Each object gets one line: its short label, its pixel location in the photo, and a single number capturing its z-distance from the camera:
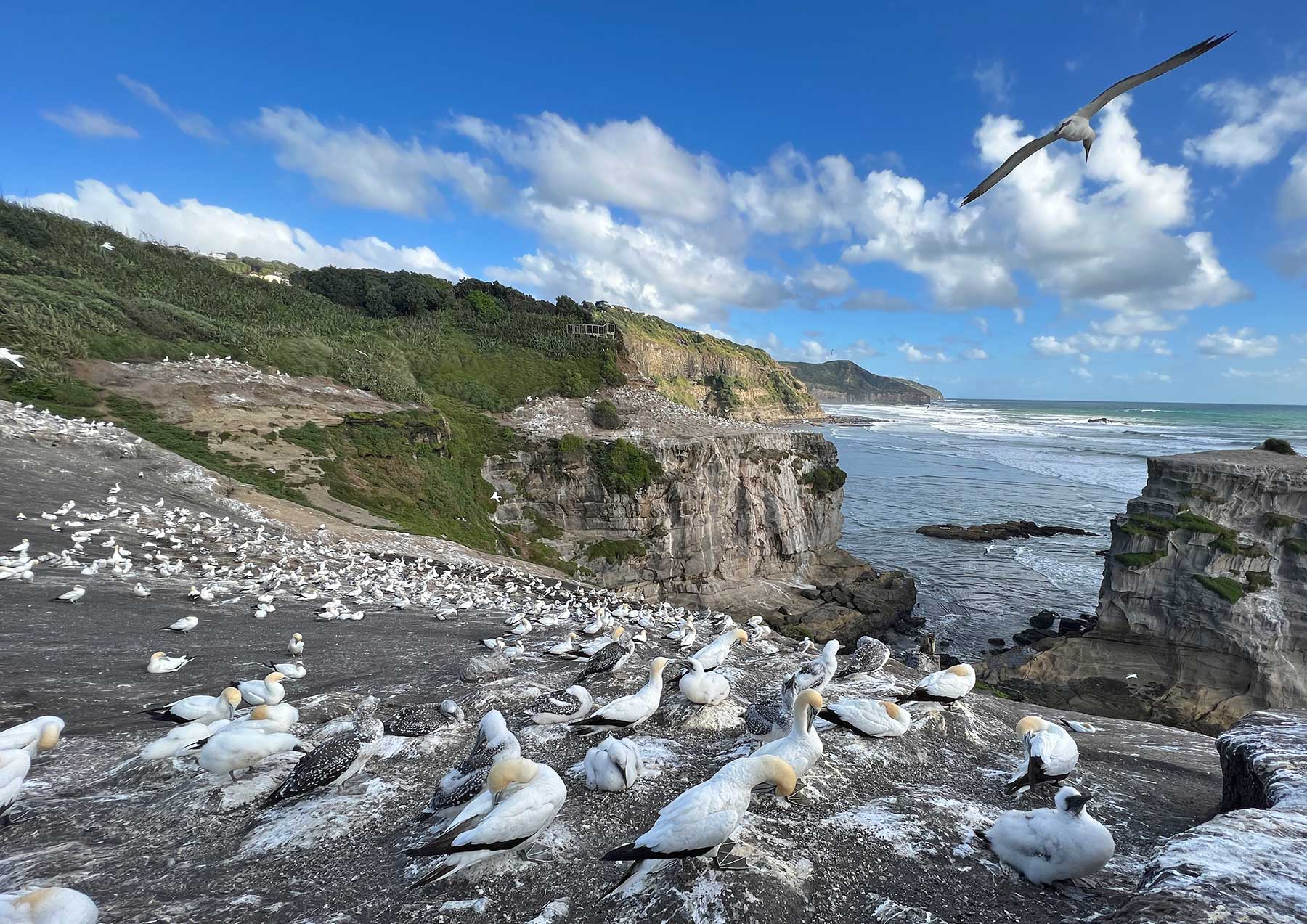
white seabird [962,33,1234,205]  7.43
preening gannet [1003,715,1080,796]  4.95
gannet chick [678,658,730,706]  6.79
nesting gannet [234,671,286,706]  6.55
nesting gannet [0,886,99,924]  2.97
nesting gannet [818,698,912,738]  5.73
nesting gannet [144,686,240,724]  5.96
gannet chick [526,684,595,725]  6.46
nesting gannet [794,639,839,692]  6.89
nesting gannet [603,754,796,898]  3.61
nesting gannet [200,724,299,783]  4.89
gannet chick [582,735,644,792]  5.03
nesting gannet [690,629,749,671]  8.30
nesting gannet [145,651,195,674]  7.90
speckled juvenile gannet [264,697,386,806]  4.79
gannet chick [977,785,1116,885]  3.79
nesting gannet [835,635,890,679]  8.59
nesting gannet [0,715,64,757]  4.78
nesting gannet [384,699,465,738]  6.09
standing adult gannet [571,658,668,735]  5.96
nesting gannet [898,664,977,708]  6.55
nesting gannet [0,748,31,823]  4.21
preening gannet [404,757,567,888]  3.81
